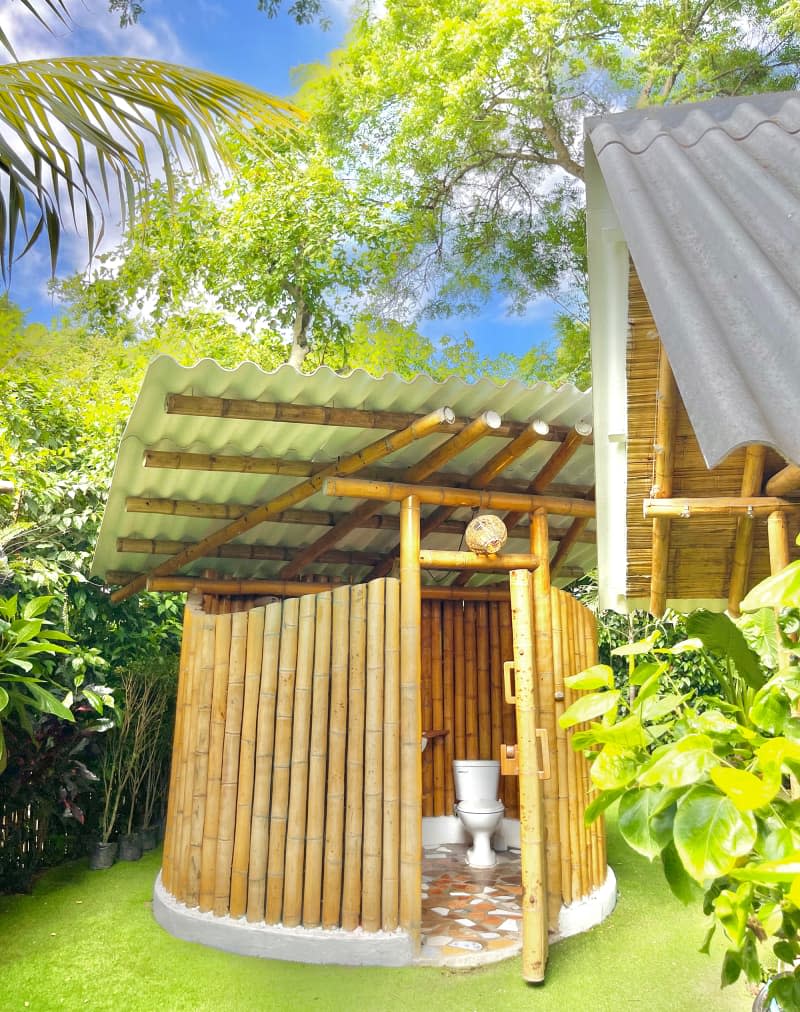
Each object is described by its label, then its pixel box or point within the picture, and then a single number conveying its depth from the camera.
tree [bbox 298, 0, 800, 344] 13.76
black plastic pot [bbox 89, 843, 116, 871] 5.46
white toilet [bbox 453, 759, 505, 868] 5.57
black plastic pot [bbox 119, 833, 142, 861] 5.63
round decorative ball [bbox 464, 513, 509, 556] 4.30
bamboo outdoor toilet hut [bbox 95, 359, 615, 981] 3.73
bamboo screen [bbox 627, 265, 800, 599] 1.85
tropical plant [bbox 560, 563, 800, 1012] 0.79
